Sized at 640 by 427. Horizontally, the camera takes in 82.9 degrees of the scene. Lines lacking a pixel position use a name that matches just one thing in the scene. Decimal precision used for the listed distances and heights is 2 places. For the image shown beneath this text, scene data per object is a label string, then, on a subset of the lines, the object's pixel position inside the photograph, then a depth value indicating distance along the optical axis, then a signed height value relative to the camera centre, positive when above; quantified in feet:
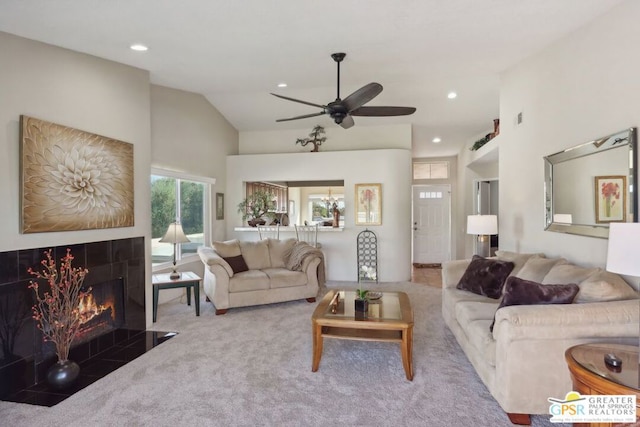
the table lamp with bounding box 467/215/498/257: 14.66 -0.48
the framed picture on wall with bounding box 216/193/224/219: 21.83 +0.54
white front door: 28.43 -0.83
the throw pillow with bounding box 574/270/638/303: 7.57 -1.64
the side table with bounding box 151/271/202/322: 14.12 -2.72
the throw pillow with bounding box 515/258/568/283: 10.30 -1.61
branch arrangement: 9.33 -2.41
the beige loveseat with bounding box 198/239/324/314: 15.02 -2.62
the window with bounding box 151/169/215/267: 16.61 +0.28
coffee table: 9.41 -2.99
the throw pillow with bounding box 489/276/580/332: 7.78 -1.76
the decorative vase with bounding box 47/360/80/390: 8.87 -3.95
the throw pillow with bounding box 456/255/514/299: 11.68 -2.12
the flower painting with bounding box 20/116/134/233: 9.33 +1.06
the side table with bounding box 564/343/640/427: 5.35 -2.51
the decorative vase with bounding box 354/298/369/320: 10.51 -2.73
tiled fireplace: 8.80 -2.90
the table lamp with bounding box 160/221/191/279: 14.35 -0.86
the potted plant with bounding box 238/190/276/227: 22.41 +0.39
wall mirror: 8.55 +0.75
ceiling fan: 11.12 +3.70
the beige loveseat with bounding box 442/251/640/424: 7.00 -2.43
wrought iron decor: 21.69 -2.13
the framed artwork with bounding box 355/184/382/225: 21.59 +0.58
